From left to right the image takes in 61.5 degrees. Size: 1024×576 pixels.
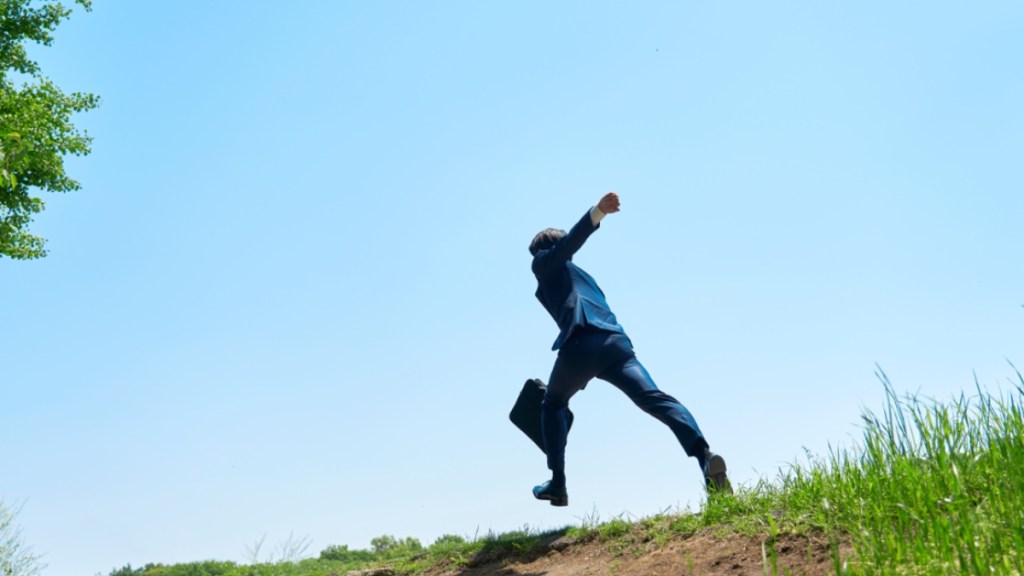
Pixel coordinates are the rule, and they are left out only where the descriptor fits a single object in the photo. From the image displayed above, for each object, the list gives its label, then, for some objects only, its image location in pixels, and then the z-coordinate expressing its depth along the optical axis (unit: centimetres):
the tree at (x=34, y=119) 1489
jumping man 658
